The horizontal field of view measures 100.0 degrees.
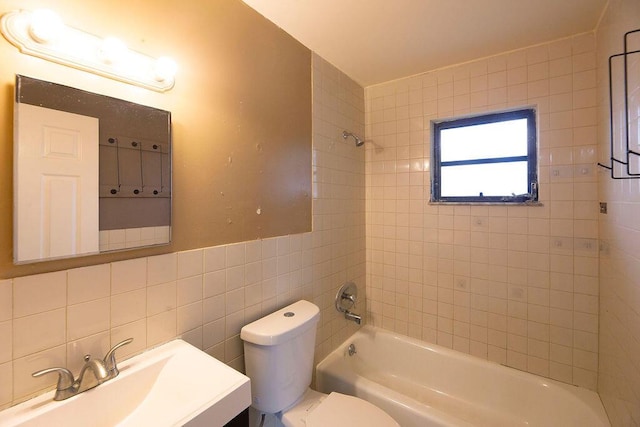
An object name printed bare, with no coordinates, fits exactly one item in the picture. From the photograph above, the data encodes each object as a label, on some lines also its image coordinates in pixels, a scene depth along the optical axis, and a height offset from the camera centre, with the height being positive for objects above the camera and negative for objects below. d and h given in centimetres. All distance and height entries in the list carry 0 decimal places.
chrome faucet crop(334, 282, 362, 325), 202 -66
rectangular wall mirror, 76 +14
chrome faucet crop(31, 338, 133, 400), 77 -49
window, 183 +41
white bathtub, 153 -114
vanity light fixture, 75 +52
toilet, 126 -80
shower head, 211 +63
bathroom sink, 73 -54
